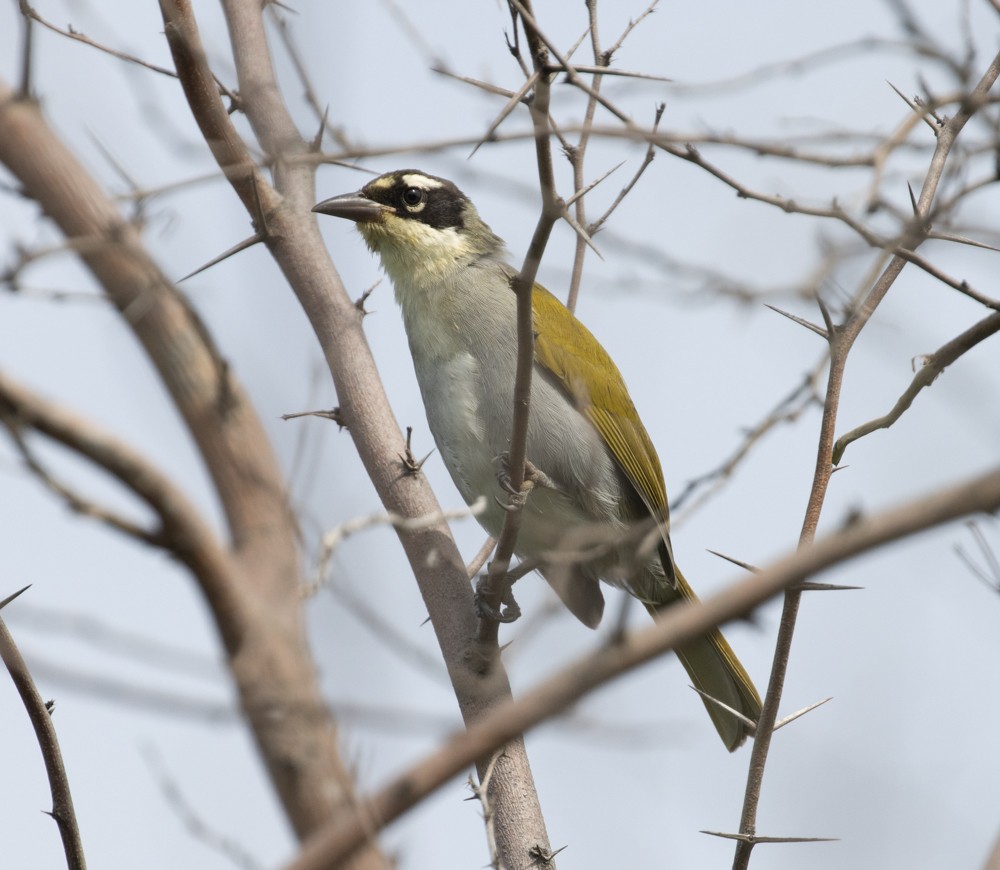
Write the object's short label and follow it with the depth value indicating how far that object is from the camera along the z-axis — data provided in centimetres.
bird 1073
